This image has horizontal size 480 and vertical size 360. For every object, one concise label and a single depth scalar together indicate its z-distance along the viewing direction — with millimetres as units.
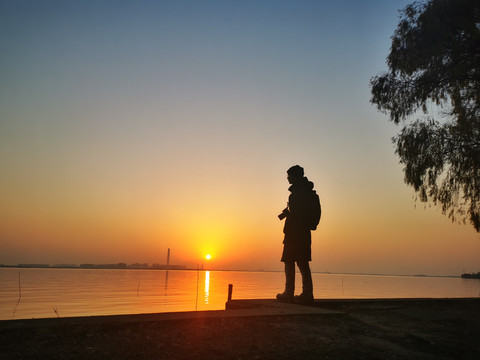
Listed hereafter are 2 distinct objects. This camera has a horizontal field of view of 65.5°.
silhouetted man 7281
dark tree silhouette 12078
